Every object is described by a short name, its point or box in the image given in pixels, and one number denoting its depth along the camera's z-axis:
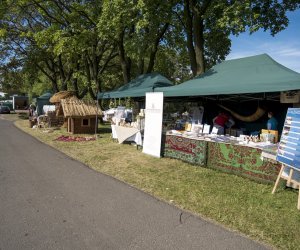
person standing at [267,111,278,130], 7.96
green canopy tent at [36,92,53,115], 27.97
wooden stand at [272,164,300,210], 5.26
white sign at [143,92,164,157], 9.05
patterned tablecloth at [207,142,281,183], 6.24
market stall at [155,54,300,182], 6.50
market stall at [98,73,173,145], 10.85
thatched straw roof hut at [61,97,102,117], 14.82
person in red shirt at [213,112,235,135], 9.91
